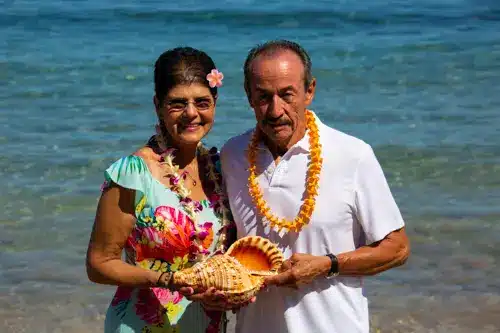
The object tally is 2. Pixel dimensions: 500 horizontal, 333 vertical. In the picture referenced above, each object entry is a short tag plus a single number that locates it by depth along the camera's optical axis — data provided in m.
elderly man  3.82
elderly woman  3.85
